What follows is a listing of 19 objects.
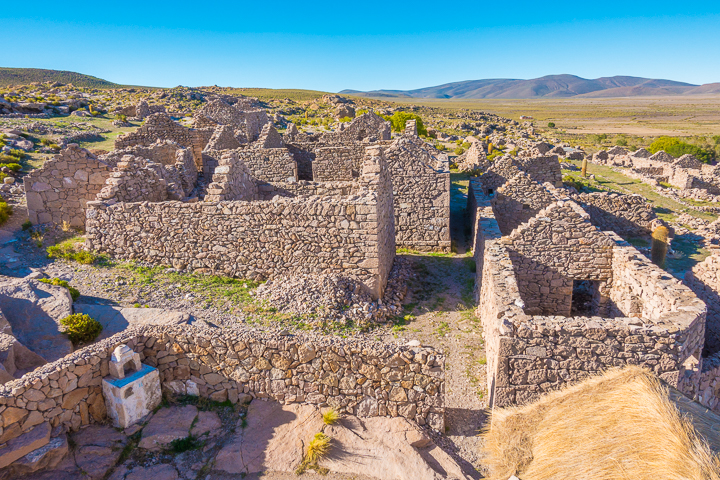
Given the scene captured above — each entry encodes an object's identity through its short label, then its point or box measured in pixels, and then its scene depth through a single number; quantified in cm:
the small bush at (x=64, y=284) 856
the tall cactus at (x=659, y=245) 1488
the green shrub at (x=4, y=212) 1210
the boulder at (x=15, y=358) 581
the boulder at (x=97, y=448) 483
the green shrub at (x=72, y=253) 1048
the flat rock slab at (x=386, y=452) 488
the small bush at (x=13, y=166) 1769
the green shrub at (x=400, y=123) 4544
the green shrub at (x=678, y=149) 4297
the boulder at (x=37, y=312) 682
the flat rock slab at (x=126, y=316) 784
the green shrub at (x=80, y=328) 710
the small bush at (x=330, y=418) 547
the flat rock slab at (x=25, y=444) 457
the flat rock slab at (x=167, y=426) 524
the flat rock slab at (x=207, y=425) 545
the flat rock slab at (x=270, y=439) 497
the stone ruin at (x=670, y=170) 2721
